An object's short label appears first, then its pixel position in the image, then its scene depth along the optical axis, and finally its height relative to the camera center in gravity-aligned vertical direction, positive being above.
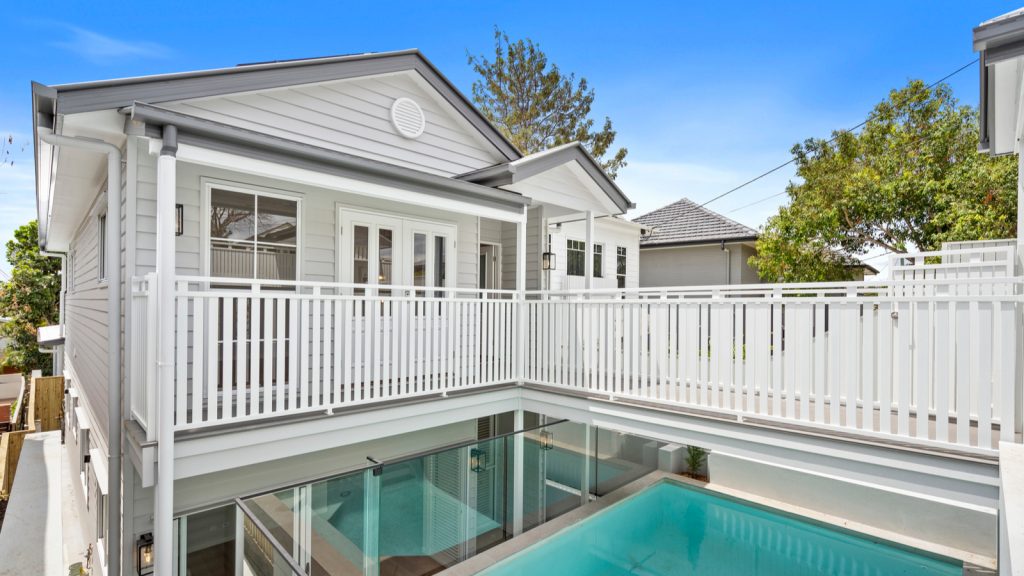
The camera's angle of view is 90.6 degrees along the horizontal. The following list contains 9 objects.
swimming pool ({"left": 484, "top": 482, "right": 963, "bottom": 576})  6.29 -3.43
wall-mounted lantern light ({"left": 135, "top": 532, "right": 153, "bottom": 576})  4.59 -2.43
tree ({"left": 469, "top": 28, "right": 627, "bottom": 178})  20.33 +7.76
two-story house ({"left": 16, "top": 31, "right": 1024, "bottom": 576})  4.06 -0.73
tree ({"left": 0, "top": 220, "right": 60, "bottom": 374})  17.62 -0.44
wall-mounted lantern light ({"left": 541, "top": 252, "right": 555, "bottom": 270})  9.17 +0.53
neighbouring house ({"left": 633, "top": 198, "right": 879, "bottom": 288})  15.54 +1.22
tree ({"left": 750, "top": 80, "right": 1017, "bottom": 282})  10.88 +2.35
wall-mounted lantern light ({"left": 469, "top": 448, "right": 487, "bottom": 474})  6.32 -2.16
